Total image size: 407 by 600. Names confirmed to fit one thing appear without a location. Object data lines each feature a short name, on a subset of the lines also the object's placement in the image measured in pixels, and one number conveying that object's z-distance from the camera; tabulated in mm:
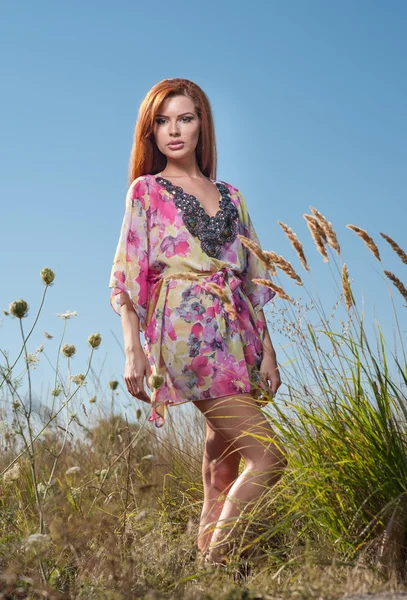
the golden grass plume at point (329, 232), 3006
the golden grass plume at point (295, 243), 2943
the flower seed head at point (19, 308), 2918
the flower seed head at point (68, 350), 3412
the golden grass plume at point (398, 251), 2965
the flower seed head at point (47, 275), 3132
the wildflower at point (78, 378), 3501
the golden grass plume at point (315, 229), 2994
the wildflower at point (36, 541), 2256
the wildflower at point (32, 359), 3533
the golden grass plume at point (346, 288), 2871
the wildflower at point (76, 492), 3403
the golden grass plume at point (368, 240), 2977
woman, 3021
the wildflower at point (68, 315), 3471
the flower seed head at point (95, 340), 3283
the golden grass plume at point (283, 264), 2824
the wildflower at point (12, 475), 3385
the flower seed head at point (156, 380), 2824
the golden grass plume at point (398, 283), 2840
